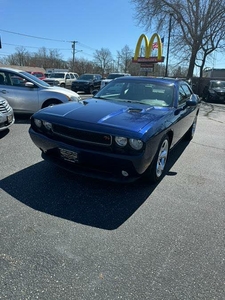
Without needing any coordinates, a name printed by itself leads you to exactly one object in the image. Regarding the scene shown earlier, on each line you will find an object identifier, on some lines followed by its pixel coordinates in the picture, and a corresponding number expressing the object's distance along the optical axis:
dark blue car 3.00
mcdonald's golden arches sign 24.23
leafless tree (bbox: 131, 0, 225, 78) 24.41
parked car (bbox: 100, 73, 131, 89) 20.63
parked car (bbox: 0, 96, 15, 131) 5.62
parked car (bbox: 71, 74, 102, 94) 19.48
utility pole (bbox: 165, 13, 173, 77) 26.83
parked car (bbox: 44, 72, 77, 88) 20.80
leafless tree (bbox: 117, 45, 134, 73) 72.19
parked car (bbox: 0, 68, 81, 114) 7.50
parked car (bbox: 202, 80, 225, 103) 20.08
